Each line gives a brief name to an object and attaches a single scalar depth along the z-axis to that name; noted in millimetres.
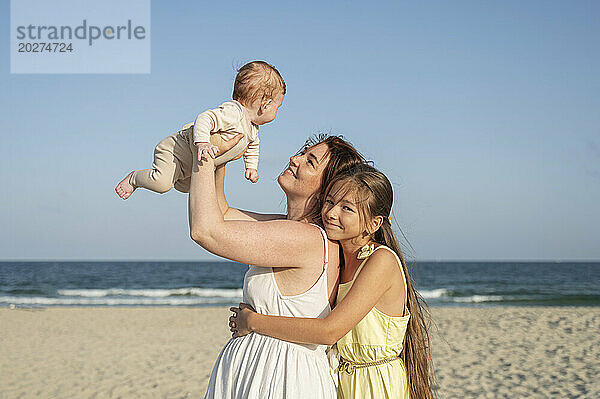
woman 2238
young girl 2363
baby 2525
